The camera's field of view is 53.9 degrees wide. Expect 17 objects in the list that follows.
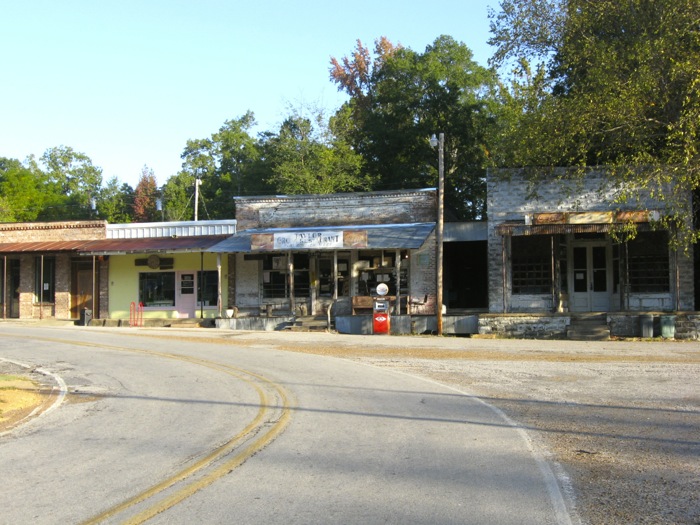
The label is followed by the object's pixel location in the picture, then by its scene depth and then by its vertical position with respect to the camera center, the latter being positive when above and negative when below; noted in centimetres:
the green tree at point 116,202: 6656 +837
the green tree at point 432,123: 4172 +983
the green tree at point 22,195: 6194 +844
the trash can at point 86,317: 3166 -141
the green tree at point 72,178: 6790 +1136
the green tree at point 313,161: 4231 +774
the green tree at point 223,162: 5738 +1105
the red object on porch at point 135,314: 3167 -137
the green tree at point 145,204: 6525 +780
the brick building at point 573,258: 2459 +86
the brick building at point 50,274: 3391 +65
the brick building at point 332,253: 2789 +131
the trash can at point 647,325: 2361 -155
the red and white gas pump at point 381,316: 2605 -126
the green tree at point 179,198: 5839 +753
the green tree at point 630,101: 2142 +585
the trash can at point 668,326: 2338 -158
